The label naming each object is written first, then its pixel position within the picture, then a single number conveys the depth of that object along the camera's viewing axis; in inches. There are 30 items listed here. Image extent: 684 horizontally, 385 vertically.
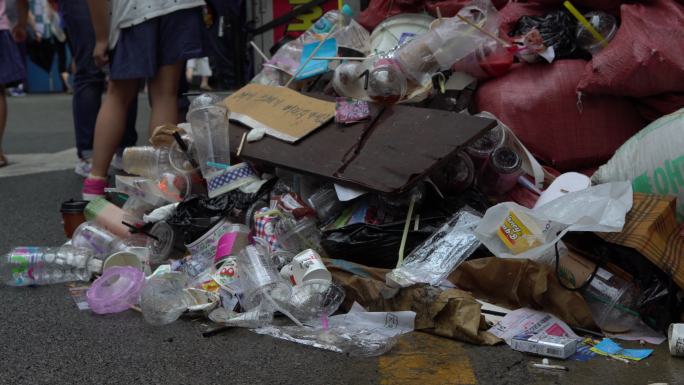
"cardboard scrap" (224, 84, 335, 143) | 127.6
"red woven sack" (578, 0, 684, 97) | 116.3
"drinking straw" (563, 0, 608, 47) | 130.0
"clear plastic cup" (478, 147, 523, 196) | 118.5
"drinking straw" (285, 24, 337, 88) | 147.4
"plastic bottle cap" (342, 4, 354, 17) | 161.4
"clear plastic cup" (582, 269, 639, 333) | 90.7
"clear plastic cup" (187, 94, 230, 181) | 130.6
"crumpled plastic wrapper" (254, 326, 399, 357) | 84.4
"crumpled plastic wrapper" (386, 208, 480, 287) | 95.6
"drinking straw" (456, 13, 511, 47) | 134.0
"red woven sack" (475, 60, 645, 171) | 126.9
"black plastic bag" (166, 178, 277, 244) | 118.2
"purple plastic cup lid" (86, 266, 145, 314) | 99.4
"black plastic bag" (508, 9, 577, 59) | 133.1
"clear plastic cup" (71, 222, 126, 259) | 122.8
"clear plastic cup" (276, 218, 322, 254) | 111.8
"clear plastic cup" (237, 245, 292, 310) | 96.3
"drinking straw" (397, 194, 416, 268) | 100.1
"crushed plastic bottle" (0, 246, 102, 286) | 114.2
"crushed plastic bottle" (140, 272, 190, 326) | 95.7
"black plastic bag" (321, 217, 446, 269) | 102.5
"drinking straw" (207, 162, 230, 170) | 129.0
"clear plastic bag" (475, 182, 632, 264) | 91.9
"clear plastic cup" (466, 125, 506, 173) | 120.0
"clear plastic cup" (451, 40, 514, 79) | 133.6
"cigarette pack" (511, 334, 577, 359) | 80.9
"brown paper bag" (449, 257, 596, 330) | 90.7
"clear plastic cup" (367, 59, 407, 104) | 126.3
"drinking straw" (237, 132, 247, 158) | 128.8
